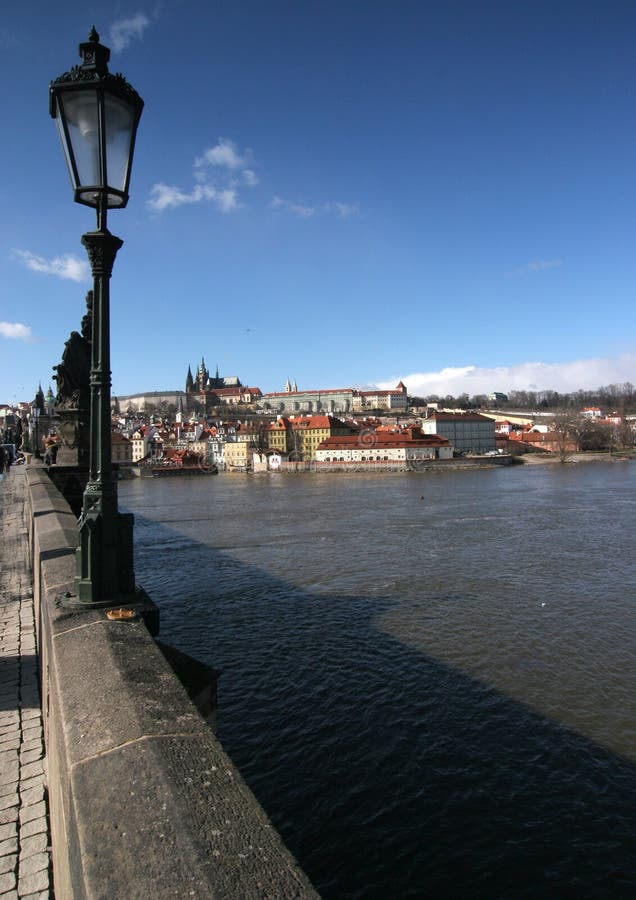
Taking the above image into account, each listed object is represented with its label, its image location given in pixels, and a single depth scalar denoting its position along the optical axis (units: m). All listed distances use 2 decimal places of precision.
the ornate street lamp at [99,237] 3.87
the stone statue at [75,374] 12.48
